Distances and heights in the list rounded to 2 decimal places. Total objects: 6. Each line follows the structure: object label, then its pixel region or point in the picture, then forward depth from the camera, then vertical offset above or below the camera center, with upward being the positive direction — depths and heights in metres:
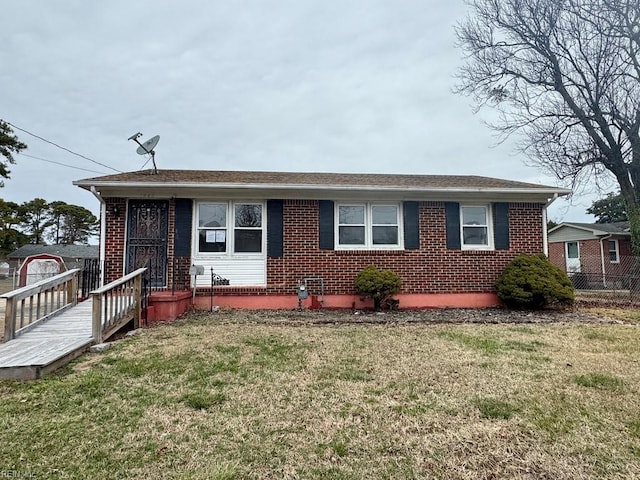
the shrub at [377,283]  7.98 -0.49
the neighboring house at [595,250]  17.97 +0.54
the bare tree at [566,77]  12.70 +7.06
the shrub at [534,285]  8.05 -0.58
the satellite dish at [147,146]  8.70 +2.83
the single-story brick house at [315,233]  8.23 +0.68
